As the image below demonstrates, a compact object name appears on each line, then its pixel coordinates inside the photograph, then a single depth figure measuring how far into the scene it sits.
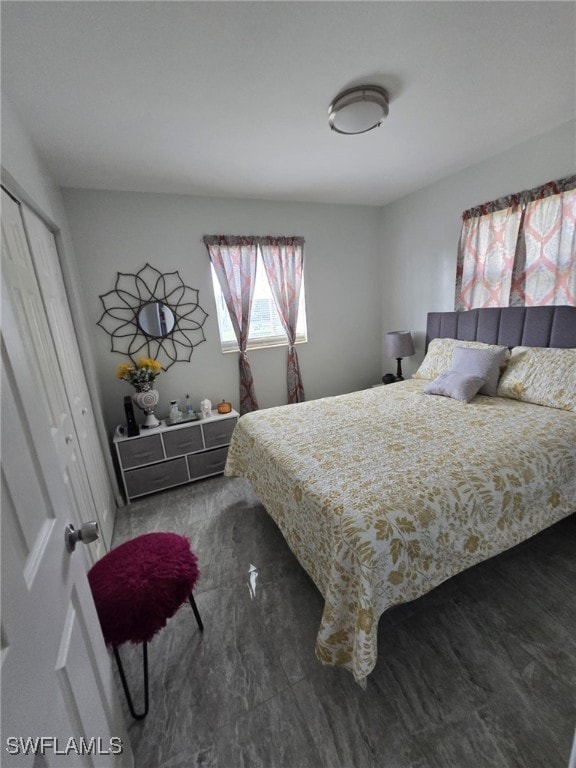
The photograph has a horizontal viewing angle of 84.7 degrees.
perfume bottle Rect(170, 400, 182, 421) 2.83
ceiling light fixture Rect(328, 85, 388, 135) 1.62
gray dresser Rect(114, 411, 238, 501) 2.59
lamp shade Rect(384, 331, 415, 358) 3.30
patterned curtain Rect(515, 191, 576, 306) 2.19
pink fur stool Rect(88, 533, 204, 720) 1.11
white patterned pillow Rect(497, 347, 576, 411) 2.04
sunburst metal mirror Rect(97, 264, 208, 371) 2.77
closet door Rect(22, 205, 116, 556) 1.68
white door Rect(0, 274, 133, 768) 0.48
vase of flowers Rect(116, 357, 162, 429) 2.67
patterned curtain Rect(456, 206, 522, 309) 2.53
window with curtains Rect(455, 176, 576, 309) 2.21
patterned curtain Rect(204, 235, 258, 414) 3.03
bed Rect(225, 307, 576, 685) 1.18
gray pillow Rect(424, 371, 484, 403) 2.32
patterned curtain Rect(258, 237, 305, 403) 3.25
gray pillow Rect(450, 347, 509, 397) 2.37
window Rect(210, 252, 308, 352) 3.20
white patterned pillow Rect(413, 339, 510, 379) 2.77
